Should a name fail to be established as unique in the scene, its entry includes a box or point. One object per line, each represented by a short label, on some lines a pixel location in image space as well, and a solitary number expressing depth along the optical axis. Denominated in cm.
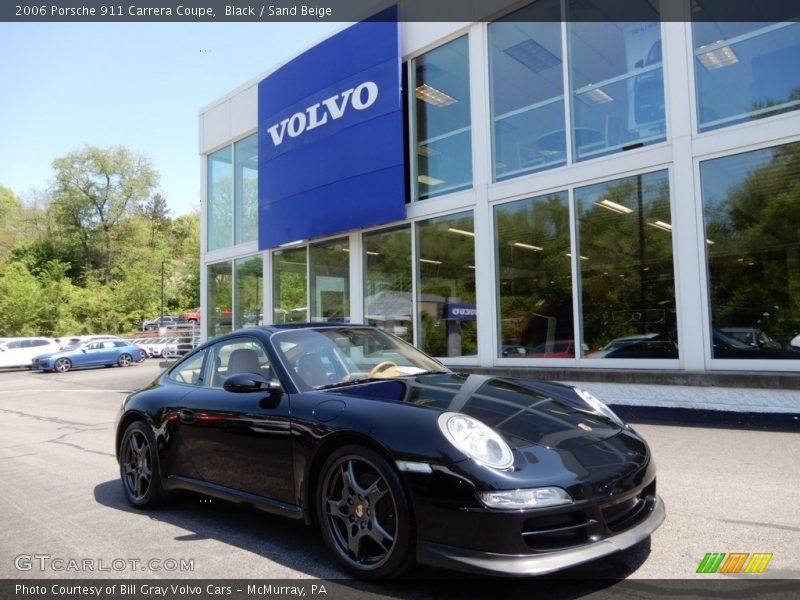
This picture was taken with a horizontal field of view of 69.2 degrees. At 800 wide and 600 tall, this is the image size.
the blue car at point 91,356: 2639
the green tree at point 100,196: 6241
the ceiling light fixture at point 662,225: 873
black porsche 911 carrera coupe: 254
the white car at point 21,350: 2891
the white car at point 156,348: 3897
